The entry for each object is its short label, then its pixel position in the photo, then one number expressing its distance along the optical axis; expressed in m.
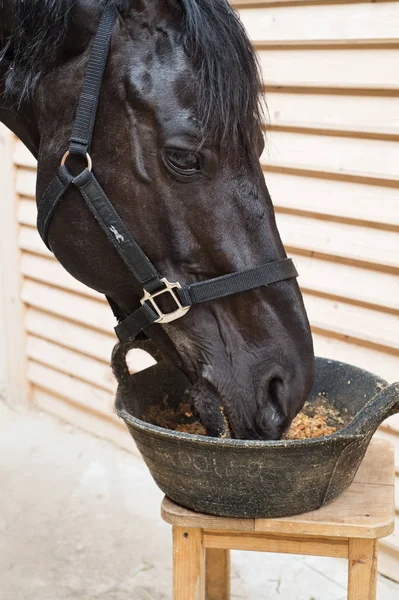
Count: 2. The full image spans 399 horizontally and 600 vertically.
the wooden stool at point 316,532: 2.26
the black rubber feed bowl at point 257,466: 2.19
